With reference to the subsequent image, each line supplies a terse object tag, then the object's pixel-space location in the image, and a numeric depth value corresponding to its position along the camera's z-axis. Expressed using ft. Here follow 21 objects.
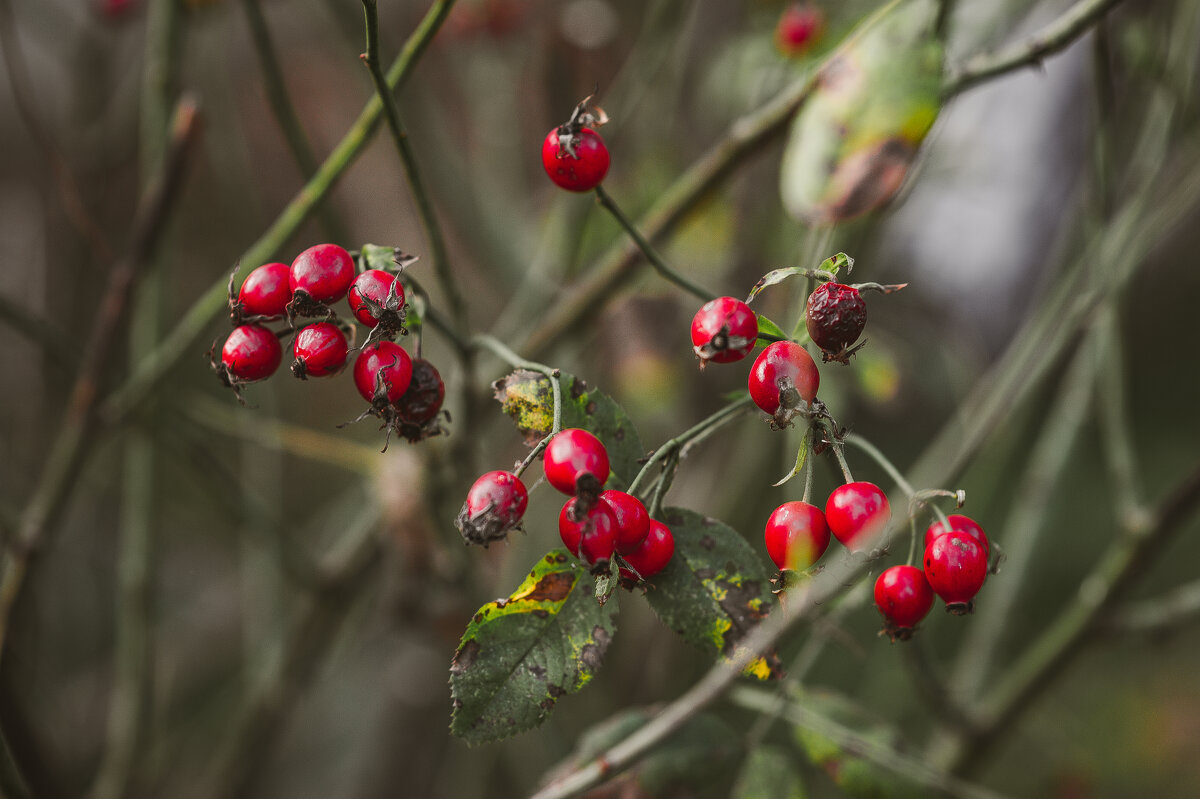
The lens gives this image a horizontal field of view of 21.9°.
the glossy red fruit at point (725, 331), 1.58
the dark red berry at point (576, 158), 1.65
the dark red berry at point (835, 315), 1.58
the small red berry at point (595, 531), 1.56
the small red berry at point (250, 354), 1.63
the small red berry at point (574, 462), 1.56
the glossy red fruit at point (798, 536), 1.59
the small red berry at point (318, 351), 1.61
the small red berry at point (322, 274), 1.61
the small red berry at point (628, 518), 1.57
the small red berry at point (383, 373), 1.60
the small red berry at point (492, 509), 1.58
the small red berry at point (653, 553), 1.60
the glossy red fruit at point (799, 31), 2.46
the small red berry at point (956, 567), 1.61
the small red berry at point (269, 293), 1.63
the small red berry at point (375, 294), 1.59
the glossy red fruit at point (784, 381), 1.57
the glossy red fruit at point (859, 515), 1.59
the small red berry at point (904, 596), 1.62
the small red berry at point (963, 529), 1.62
